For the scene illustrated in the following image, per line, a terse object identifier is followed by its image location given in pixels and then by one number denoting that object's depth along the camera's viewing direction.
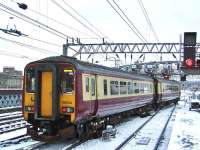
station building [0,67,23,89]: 53.02
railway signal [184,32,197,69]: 20.39
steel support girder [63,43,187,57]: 39.41
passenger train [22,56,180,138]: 14.10
